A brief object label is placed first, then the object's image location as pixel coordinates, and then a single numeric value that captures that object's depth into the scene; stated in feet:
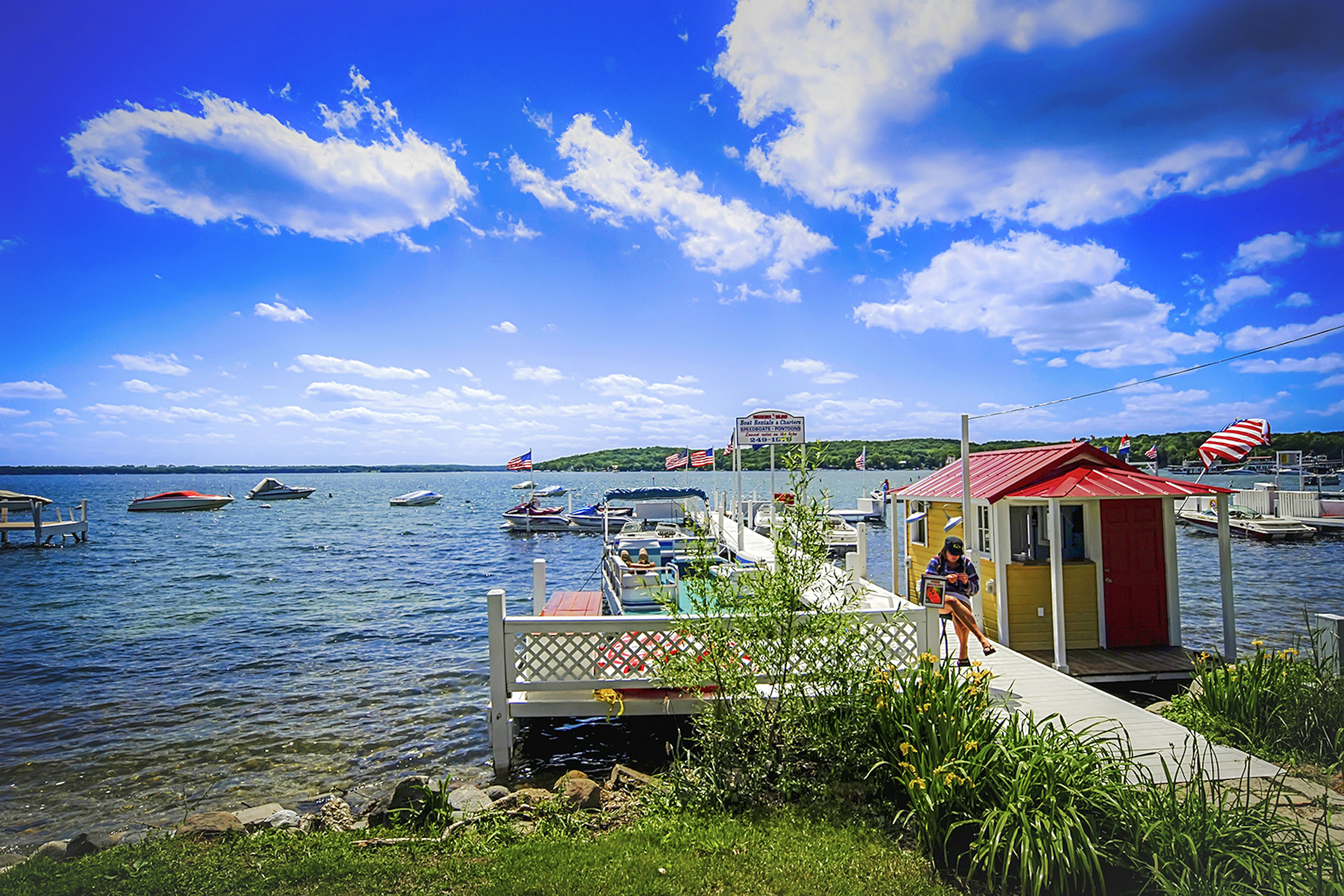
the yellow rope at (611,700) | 25.77
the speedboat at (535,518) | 153.89
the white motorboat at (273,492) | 323.98
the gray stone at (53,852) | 19.06
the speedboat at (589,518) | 149.89
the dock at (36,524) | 116.26
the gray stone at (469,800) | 20.84
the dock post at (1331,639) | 23.58
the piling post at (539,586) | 36.63
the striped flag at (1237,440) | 36.83
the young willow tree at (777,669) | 19.29
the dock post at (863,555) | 45.32
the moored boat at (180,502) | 231.71
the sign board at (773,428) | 65.92
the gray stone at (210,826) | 18.81
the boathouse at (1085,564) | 32.35
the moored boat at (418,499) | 283.18
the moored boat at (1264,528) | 101.35
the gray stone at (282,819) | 20.98
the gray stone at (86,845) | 18.95
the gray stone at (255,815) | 20.98
